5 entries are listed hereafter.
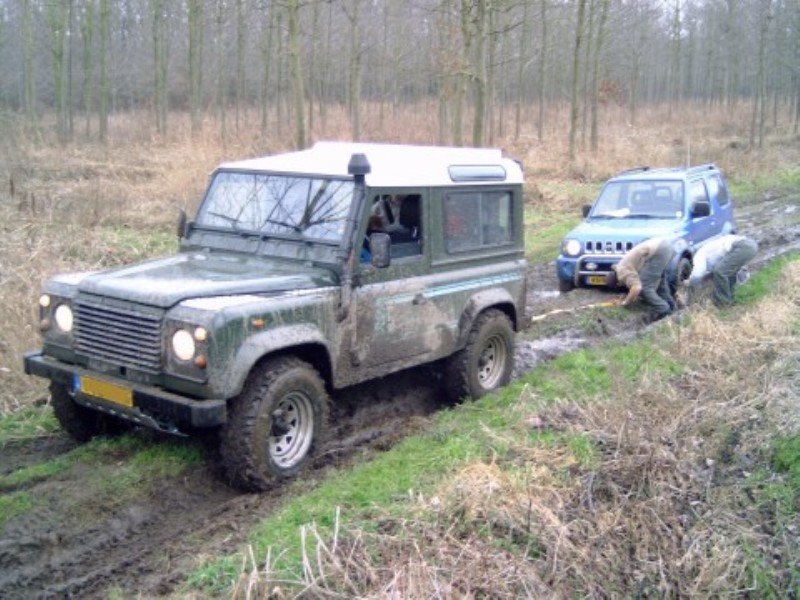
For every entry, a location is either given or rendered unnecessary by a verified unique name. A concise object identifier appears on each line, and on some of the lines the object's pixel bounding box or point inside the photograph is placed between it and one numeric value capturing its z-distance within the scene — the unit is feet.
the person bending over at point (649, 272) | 36.11
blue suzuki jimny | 38.99
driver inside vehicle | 21.44
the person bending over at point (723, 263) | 36.47
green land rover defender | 17.61
